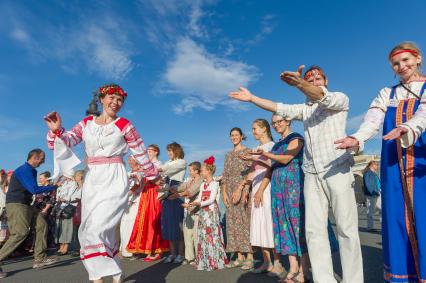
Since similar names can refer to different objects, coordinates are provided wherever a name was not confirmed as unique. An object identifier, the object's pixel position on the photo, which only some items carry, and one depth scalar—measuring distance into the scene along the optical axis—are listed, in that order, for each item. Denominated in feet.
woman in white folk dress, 10.10
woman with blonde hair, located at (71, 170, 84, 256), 23.84
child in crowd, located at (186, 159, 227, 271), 15.98
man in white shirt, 9.04
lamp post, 34.48
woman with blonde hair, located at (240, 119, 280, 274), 13.88
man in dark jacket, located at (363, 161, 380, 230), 28.33
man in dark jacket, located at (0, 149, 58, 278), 18.63
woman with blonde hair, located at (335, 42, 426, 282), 7.07
